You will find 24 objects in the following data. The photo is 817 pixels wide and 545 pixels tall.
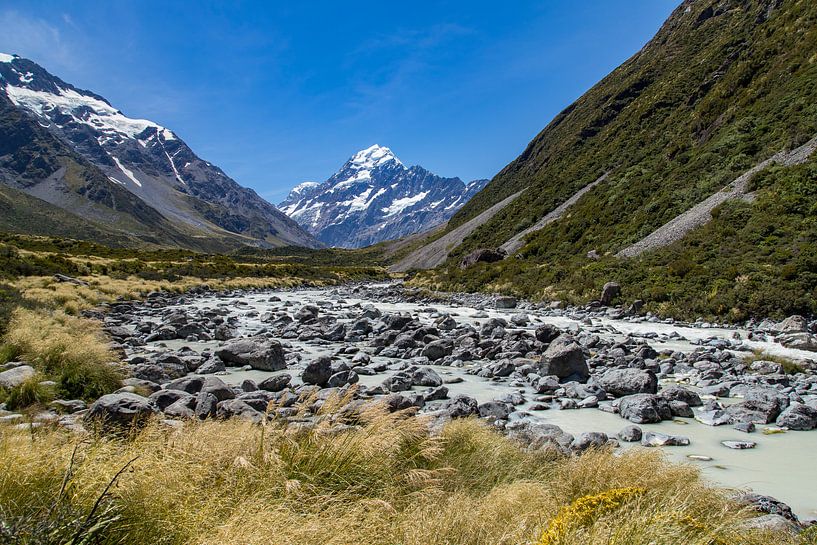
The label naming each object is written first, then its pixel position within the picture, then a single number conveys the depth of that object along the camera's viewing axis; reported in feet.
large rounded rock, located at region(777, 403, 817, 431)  25.68
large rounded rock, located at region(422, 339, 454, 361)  51.62
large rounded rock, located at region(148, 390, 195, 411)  27.14
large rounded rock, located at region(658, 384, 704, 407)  30.78
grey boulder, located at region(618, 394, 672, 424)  28.27
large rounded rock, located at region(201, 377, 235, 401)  29.71
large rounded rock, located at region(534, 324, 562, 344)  54.60
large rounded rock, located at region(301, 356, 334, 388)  39.81
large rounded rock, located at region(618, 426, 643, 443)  25.08
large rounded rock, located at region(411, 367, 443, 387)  39.22
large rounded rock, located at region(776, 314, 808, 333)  47.45
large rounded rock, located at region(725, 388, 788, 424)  26.94
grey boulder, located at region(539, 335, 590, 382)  39.24
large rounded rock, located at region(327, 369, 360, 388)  38.93
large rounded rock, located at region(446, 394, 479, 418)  27.37
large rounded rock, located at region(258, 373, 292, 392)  37.04
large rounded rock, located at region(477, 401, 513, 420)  29.09
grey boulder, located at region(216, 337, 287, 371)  45.68
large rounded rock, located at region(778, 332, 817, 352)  42.04
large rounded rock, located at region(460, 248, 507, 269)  164.25
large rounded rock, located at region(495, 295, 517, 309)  95.76
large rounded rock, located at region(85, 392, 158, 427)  20.84
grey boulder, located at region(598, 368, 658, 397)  33.68
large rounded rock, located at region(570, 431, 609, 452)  21.95
